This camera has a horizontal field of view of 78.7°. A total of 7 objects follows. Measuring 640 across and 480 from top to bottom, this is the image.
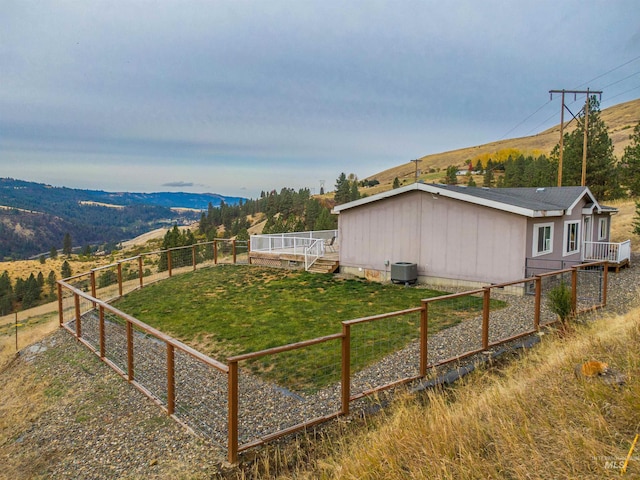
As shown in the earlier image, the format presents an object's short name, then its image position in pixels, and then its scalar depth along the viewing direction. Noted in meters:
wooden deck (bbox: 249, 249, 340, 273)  16.22
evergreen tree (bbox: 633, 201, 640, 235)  18.29
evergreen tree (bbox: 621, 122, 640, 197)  25.31
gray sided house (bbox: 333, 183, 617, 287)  11.96
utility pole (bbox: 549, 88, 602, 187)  24.25
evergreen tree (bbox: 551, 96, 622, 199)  29.41
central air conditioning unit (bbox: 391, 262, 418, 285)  13.28
